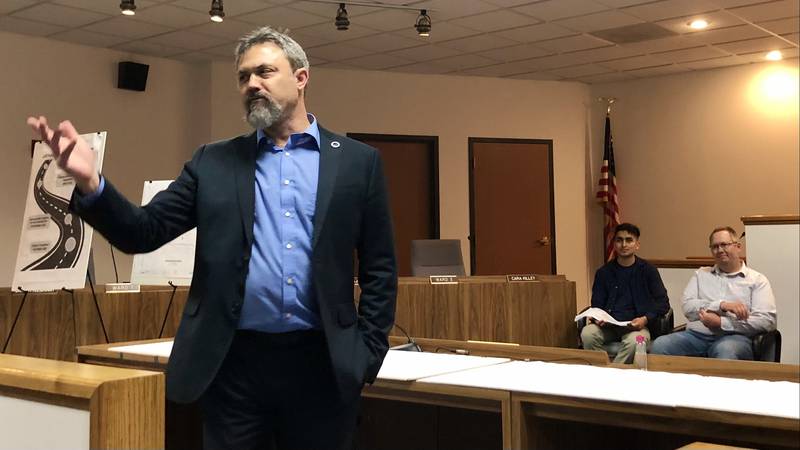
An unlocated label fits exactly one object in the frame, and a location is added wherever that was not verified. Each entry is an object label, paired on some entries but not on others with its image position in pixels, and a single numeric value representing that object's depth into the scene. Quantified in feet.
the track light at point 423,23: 19.21
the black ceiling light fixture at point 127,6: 16.90
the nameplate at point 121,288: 12.07
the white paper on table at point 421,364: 7.12
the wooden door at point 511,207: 27.12
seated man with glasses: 14.60
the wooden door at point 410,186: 26.21
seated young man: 16.72
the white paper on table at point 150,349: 8.43
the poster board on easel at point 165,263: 12.83
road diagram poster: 11.14
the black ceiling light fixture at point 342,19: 18.53
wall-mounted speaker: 22.57
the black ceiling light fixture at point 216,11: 17.22
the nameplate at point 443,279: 16.48
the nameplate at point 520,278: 17.07
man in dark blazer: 5.10
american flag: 27.91
